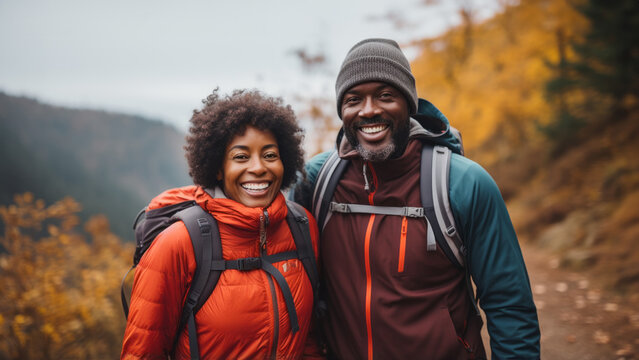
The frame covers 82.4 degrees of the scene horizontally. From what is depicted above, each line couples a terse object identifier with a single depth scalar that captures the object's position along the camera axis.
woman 1.94
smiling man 2.15
